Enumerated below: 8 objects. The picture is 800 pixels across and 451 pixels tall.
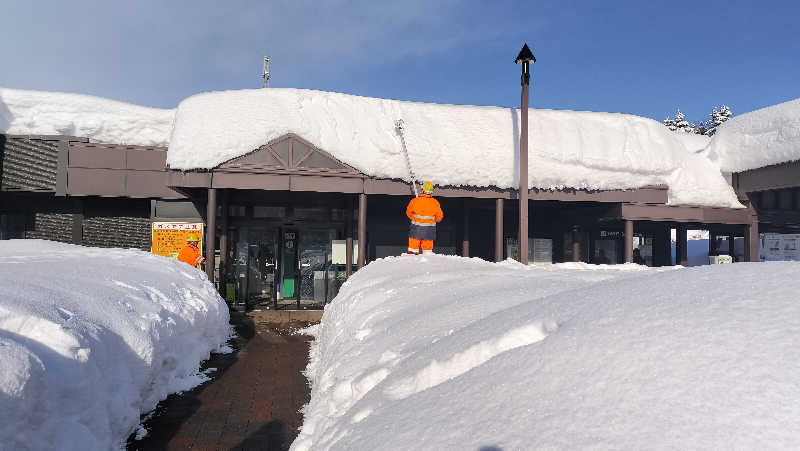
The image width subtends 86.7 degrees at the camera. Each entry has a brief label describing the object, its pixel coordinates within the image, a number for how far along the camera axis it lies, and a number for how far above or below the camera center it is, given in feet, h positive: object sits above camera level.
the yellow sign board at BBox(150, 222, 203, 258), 43.16 -0.42
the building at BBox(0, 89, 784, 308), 36.91 +5.08
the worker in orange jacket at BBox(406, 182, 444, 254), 24.59 +0.82
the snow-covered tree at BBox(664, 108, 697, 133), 167.63 +46.83
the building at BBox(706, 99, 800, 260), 42.55 +8.81
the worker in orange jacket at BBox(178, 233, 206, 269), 31.07 -1.71
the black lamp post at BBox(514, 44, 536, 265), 35.40 +6.77
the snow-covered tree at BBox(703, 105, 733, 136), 157.79 +46.82
